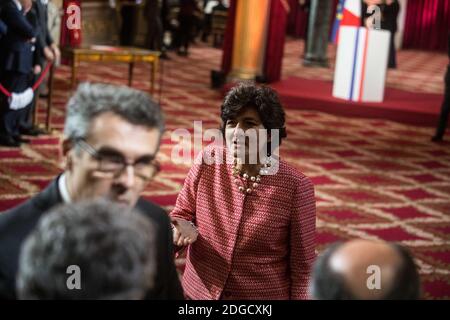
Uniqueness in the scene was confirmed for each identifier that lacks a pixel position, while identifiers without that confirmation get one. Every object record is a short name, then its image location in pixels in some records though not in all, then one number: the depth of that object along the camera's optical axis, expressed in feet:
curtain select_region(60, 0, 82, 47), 24.66
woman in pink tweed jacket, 9.75
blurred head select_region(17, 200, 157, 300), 3.78
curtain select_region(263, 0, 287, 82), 38.65
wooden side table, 28.37
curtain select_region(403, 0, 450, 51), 72.95
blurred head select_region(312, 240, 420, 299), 4.46
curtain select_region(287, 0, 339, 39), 76.90
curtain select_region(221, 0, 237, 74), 37.96
